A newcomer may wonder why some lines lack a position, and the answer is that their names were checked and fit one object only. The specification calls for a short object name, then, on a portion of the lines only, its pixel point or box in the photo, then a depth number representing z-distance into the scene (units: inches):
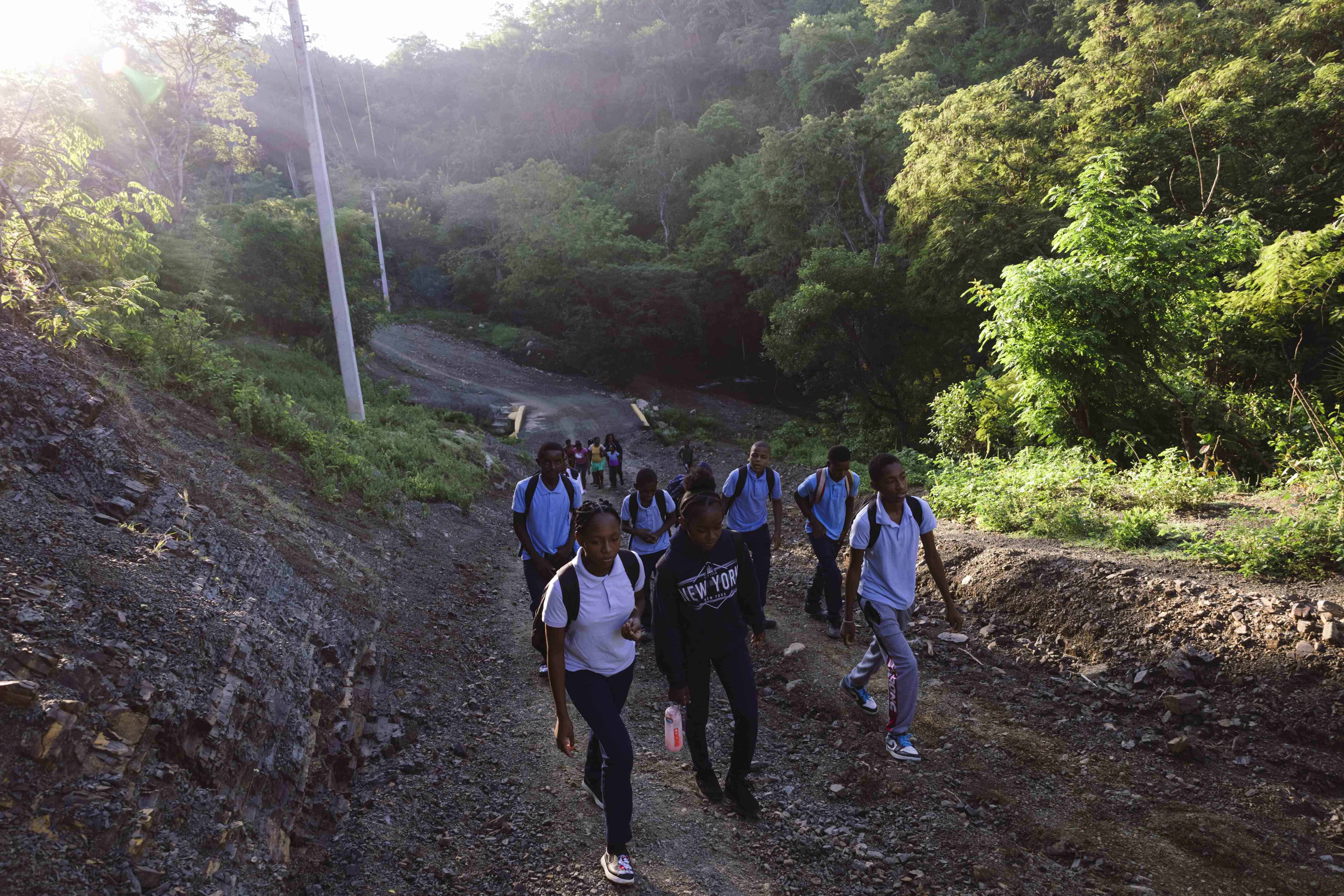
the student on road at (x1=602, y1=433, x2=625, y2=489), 671.1
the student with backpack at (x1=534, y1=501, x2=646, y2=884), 125.7
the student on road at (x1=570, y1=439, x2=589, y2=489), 639.1
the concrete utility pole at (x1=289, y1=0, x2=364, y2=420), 538.3
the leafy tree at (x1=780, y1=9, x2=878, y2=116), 1493.6
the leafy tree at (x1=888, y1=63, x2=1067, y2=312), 624.7
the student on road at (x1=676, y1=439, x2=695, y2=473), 708.7
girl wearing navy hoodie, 141.1
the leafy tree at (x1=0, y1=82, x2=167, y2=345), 253.6
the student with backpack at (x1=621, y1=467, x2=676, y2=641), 238.1
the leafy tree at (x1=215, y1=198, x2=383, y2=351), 754.8
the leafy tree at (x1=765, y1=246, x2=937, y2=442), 721.0
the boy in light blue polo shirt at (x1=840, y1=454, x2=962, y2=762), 168.7
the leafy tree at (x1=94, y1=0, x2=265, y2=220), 946.7
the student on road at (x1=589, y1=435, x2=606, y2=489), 668.1
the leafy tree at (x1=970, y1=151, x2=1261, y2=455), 375.6
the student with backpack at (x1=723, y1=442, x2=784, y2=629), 243.9
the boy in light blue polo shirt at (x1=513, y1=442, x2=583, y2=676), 212.1
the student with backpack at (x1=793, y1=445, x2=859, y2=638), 246.1
